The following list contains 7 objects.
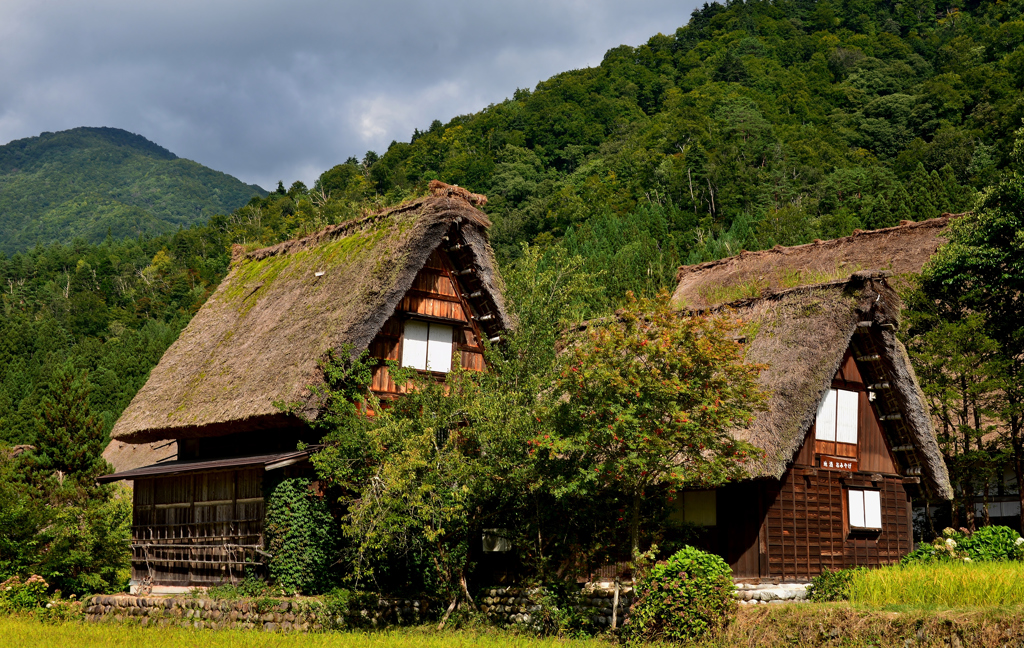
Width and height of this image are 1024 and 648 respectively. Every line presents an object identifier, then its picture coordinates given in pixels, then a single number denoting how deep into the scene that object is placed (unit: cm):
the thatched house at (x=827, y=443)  1781
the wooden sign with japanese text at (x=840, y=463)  1912
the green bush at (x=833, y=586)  1480
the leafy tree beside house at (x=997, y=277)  2198
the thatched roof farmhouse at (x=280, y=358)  1883
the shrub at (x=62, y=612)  1936
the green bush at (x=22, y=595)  1995
